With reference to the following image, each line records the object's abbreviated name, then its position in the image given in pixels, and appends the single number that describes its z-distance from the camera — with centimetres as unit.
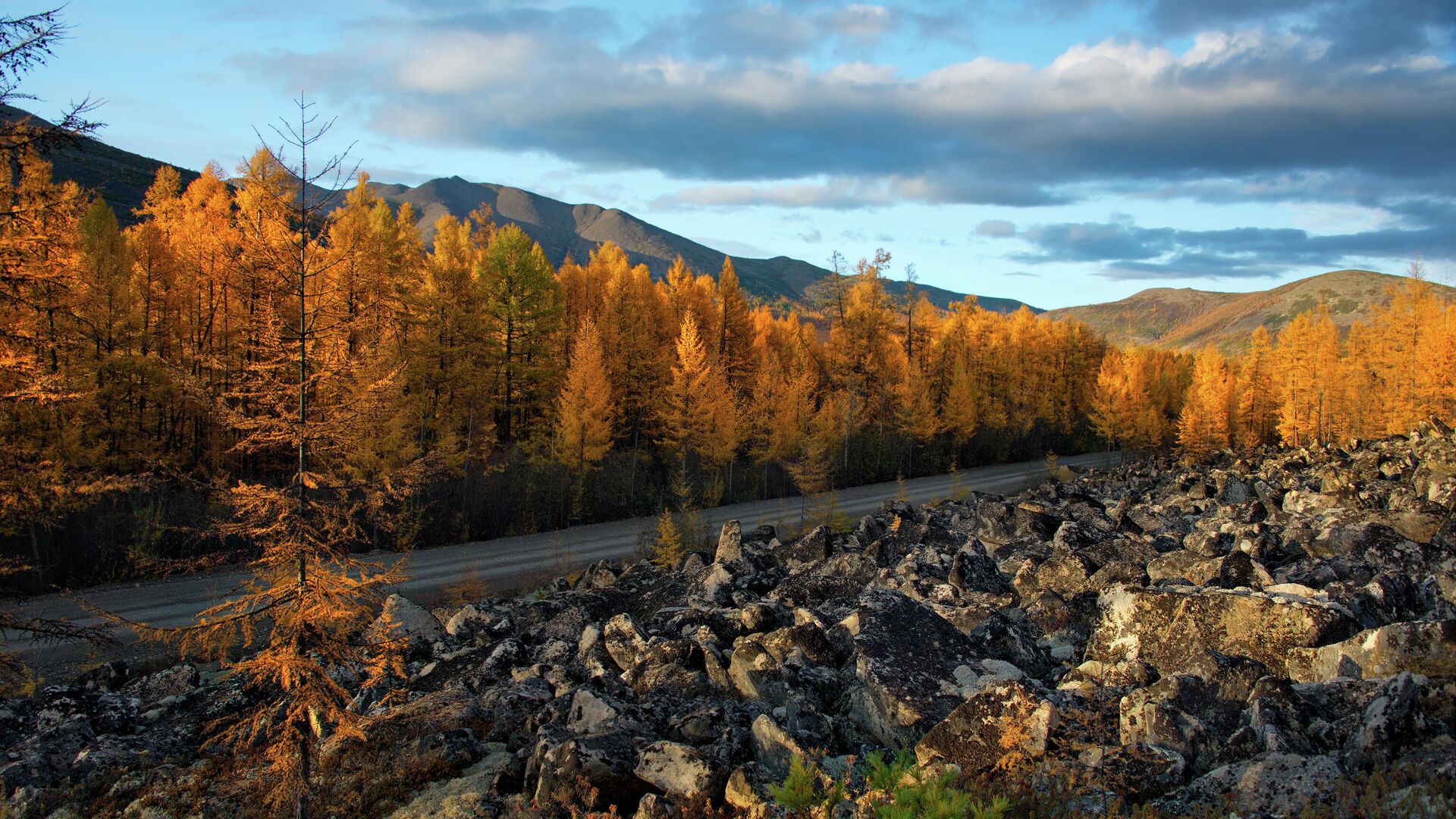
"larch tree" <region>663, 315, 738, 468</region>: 3497
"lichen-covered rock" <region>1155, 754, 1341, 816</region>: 436
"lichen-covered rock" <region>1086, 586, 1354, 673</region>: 719
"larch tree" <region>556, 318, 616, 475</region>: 3111
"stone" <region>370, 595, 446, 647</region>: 1302
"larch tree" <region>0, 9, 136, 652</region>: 898
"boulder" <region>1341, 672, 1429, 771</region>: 459
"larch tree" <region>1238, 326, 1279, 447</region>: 6919
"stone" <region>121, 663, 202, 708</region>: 1125
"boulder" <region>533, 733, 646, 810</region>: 589
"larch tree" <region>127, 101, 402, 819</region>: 715
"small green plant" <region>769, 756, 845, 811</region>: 445
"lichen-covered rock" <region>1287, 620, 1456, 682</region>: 609
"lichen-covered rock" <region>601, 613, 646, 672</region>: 980
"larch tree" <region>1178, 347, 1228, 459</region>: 5312
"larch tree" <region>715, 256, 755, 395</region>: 4950
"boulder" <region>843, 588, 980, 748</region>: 680
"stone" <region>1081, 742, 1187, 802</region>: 496
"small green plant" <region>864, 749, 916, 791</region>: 452
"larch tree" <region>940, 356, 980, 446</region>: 5309
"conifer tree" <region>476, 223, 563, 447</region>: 3434
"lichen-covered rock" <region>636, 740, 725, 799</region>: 564
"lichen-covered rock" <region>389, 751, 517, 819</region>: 645
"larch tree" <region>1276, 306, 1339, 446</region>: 5831
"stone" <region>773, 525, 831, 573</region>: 1798
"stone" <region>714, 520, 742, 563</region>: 1823
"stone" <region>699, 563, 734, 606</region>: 1318
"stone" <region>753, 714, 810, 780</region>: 594
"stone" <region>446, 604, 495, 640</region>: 1304
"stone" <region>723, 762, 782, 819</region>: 521
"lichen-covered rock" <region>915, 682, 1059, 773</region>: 547
